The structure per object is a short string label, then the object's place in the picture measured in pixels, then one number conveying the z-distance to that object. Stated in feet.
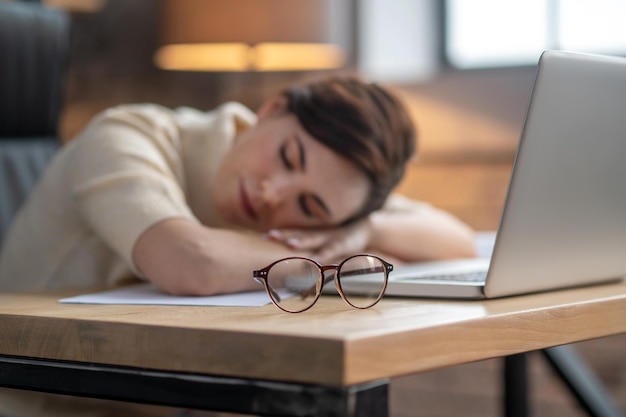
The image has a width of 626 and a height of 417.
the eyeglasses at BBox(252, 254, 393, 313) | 2.79
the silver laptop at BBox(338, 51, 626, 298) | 2.77
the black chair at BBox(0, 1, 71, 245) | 5.53
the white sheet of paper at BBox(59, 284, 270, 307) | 3.00
